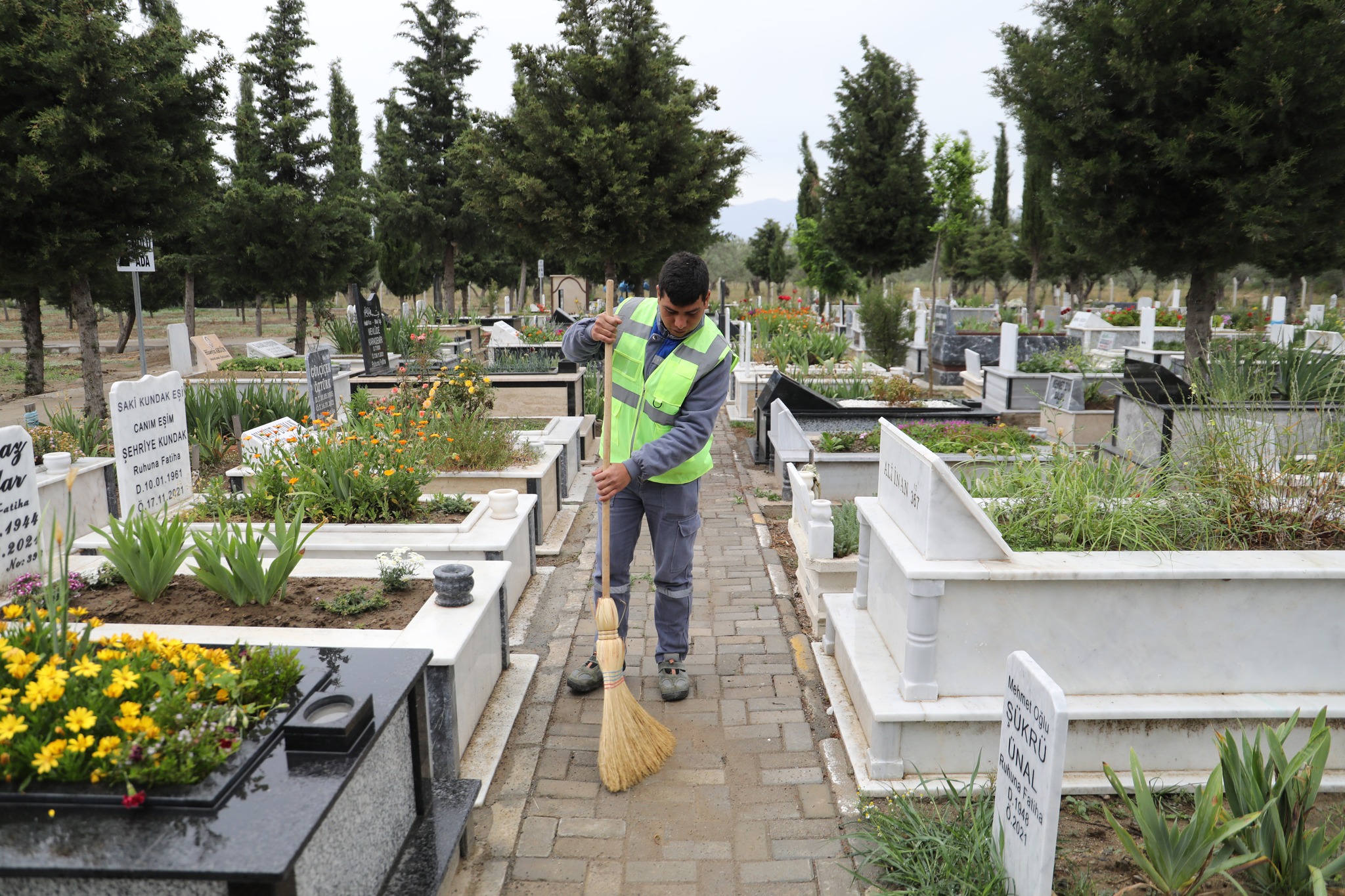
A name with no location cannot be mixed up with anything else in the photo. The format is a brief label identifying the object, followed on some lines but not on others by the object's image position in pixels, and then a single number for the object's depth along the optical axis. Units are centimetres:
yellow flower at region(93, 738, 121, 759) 212
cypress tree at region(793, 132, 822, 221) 3662
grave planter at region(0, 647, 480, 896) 191
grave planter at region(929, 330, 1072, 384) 1719
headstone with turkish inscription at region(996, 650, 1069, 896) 234
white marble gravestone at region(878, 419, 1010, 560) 339
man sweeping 390
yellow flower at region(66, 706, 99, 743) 216
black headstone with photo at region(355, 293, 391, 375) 917
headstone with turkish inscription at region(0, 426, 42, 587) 383
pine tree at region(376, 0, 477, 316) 2566
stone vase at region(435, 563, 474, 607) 380
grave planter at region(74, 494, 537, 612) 480
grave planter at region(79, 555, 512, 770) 340
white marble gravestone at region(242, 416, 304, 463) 598
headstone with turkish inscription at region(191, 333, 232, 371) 1262
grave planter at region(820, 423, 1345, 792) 338
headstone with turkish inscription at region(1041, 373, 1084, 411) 1055
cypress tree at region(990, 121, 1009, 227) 3638
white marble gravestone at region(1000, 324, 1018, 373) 1299
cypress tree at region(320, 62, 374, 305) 1933
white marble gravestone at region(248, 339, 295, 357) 1480
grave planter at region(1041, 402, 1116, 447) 1043
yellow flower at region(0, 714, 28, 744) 210
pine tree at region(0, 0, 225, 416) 834
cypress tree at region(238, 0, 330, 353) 1856
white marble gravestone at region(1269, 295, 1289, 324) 1889
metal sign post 980
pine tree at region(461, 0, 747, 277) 1448
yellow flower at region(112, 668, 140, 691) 234
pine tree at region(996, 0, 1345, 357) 716
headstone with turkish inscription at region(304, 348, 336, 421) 754
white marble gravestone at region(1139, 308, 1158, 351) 1573
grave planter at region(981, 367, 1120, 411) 1270
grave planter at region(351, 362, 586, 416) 952
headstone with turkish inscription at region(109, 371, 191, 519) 508
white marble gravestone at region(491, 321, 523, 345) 1395
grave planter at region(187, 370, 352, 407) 991
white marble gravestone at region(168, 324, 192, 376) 1747
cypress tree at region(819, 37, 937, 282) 2398
